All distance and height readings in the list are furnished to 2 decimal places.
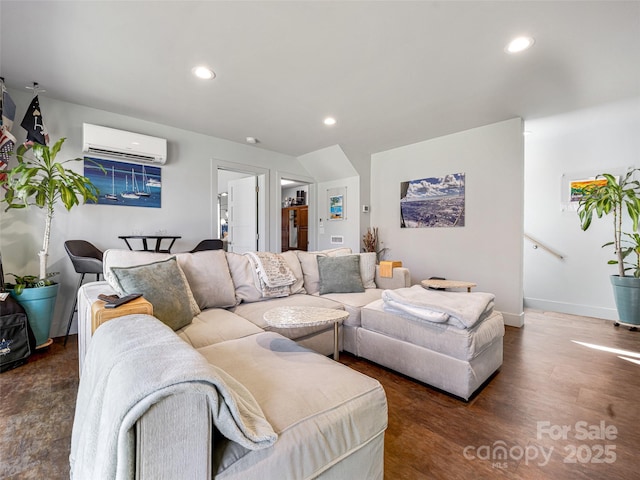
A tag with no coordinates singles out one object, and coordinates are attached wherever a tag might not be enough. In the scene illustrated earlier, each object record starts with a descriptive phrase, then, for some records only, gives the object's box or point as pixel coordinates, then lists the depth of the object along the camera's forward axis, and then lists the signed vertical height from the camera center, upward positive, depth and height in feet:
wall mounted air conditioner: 10.10 +3.53
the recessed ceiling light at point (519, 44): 6.49 +4.54
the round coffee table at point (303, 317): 5.08 -1.47
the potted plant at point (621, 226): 10.68 +0.54
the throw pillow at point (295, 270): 9.20 -1.02
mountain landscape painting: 12.75 +1.79
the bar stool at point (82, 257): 8.80 -0.59
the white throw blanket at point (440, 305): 6.03 -1.48
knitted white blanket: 8.34 -1.04
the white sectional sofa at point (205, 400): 2.19 -1.82
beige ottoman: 5.92 -2.50
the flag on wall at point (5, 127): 8.23 +3.29
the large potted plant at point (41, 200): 7.97 +1.12
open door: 15.78 +1.43
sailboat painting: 10.72 +2.25
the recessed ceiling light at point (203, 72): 7.82 +4.67
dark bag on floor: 7.27 -2.51
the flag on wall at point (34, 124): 9.00 +3.61
